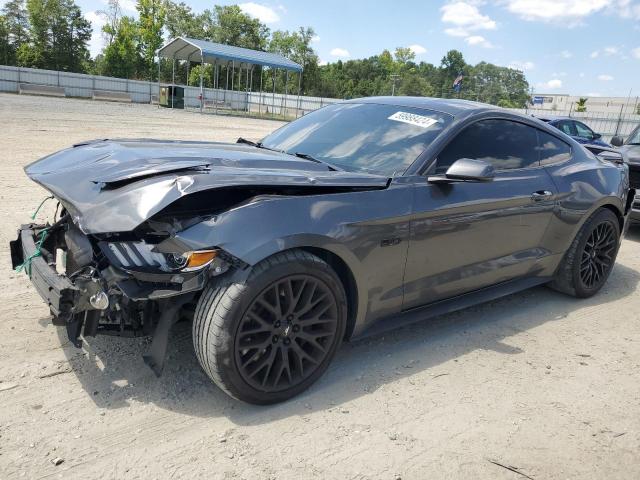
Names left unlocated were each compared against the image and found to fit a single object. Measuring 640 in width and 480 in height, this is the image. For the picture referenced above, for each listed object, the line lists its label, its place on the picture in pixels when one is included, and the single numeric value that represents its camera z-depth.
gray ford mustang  2.46
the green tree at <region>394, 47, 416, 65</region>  104.25
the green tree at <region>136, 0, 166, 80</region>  56.88
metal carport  30.41
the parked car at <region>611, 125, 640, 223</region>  7.16
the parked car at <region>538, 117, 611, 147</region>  14.12
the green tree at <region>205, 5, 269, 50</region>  69.94
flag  42.05
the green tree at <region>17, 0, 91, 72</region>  53.59
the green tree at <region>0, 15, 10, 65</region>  52.59
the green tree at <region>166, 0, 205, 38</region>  69.12
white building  44.71
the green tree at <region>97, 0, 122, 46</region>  58.91
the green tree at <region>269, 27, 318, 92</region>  76.25
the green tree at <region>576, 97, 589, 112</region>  58.83
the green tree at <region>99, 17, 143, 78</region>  55.97
